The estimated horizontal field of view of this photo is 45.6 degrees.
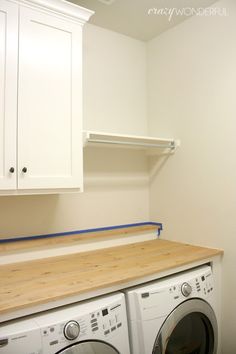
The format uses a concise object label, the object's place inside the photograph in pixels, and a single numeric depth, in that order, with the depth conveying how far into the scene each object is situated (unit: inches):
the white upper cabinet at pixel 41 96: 59.2
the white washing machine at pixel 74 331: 43.6
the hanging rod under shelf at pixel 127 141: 76.1
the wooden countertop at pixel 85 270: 49.9
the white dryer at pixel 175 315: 57.2
